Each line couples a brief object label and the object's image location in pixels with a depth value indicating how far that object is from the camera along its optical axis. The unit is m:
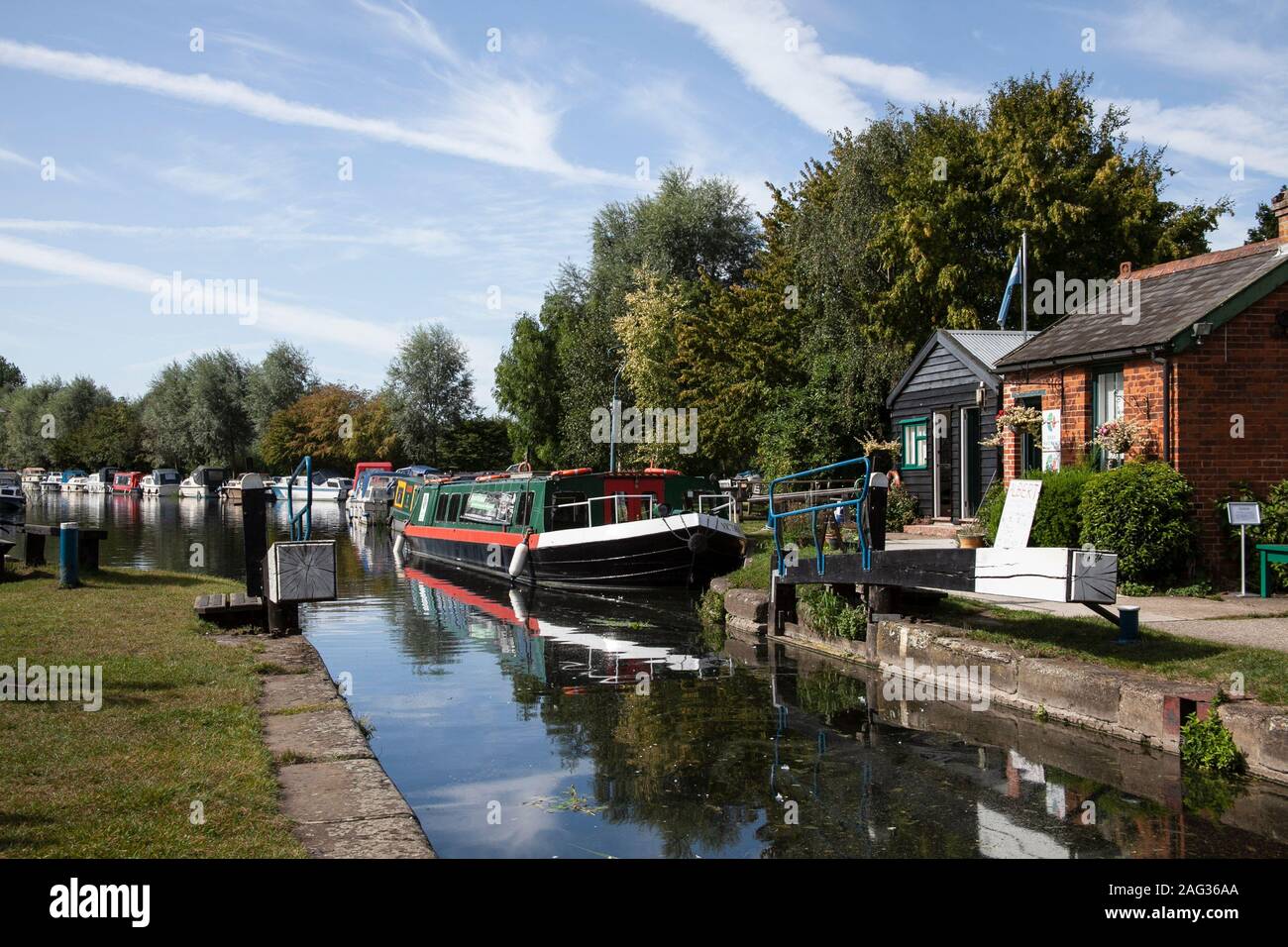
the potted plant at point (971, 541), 13.84
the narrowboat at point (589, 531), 20.19
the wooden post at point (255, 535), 12.85
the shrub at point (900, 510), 22.50
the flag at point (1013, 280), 23.10
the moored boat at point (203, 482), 68.88
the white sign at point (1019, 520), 10.04
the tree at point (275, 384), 73.31
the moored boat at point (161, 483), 70.38
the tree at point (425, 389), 62.84
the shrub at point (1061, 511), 13.38
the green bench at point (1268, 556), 12.05
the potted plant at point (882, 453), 23.06
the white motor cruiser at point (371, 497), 47.72
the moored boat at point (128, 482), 76.94
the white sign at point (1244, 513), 12.08
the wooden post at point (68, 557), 14.84
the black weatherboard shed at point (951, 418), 20.64
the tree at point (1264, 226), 42.41
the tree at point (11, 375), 136.65
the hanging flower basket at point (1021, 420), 16.92
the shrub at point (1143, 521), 12.53
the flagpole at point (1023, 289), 21.91
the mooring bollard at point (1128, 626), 9.51
